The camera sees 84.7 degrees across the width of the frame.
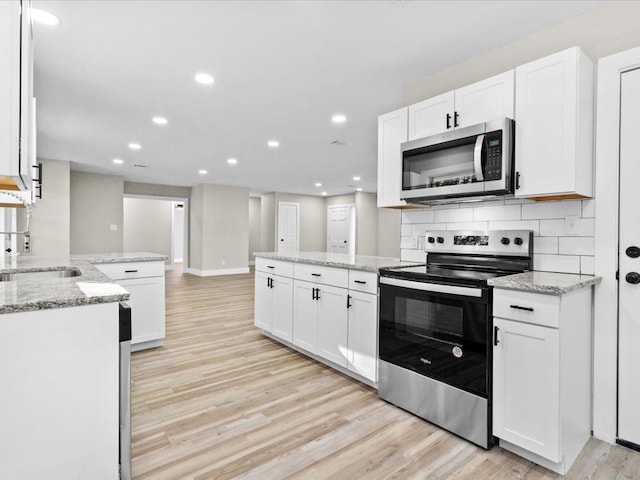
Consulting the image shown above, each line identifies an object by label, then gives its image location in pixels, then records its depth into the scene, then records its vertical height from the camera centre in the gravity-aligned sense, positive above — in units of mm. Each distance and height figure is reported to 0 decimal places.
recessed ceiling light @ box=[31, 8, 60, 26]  2160 +1380
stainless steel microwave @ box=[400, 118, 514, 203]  2084 +492
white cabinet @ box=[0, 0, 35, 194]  1117 +470
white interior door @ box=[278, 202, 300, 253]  10859 +345
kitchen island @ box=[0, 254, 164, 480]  1166 -522
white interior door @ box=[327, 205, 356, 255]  11480 +292
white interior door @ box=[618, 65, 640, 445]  1885 -144
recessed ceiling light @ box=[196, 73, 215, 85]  3014 +1386
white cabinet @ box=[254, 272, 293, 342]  3363 -688
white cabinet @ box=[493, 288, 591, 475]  1636 -668
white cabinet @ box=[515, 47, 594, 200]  1896 +635
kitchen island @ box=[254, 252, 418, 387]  2537 -586
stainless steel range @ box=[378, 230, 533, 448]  1863 -542
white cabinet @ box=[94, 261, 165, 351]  3244 -586
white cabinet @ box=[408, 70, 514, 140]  2162 +887
